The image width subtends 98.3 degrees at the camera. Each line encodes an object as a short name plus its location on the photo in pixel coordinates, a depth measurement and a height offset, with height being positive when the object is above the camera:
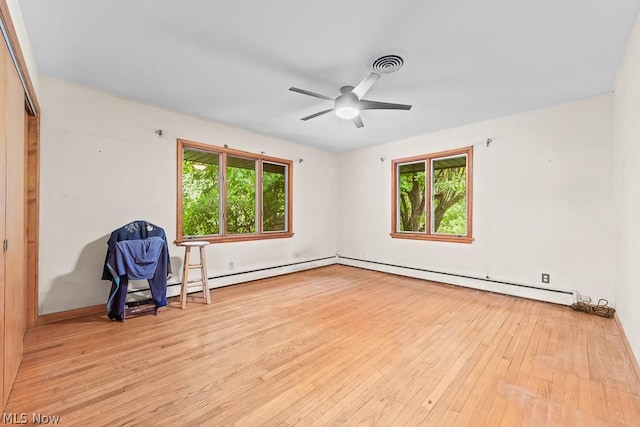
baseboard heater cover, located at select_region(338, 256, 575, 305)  3.46 -1.05
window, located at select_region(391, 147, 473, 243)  4.40 +0.28
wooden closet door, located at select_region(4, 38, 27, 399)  1.72 -0.12
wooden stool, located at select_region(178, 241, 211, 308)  3.35 -0.76
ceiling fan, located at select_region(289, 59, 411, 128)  2.74 +1.11
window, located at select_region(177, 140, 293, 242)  4.02 +0.29
